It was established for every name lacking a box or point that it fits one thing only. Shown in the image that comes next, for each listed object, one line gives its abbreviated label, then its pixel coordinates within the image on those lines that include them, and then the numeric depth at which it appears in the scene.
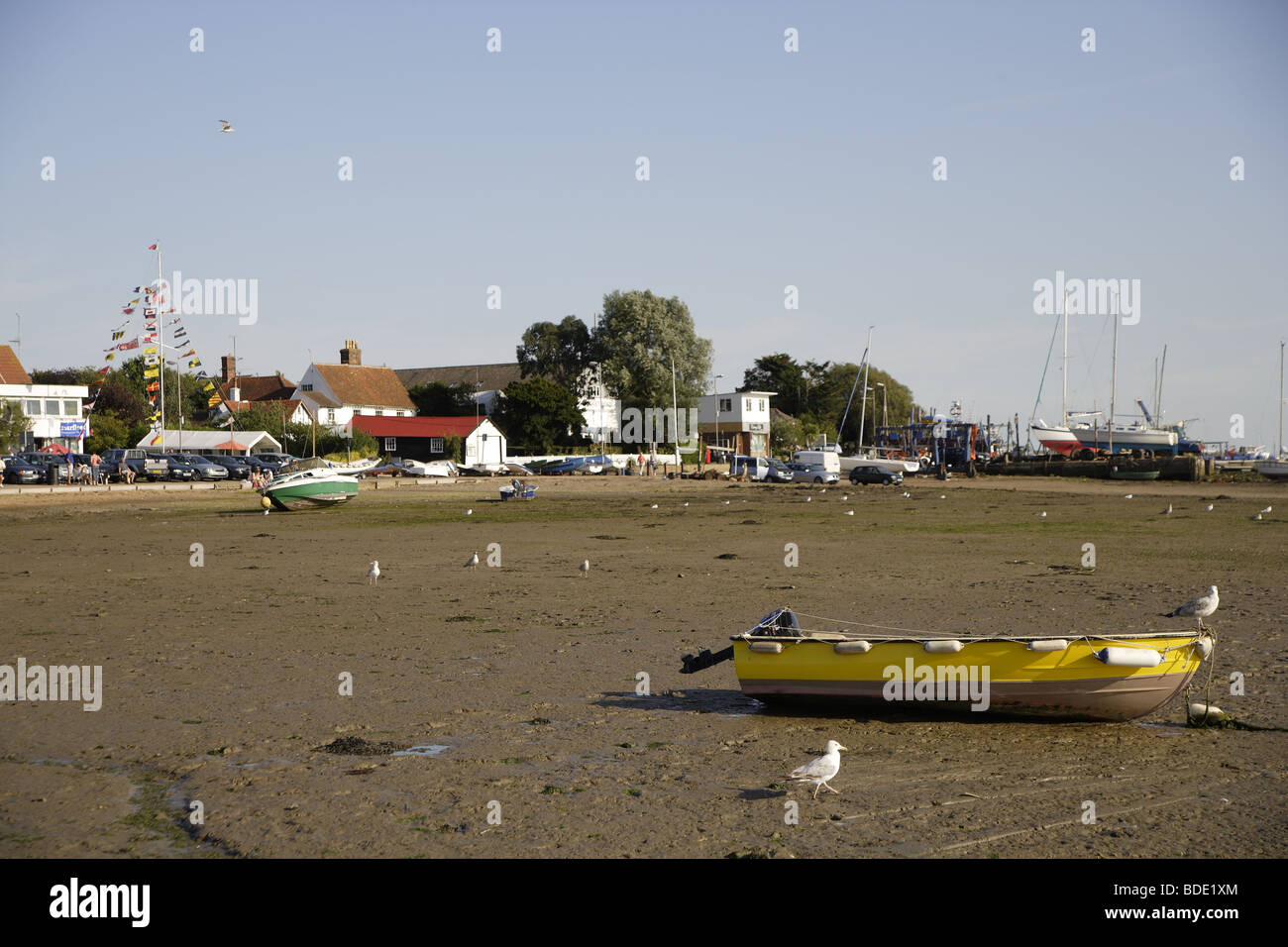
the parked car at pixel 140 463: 60.88
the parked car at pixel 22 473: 55.00
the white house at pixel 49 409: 78.69
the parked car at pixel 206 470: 62.59
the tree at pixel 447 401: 105.78
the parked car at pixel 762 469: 69.62
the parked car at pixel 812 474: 68.00
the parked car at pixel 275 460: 67.24
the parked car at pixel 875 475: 66.69
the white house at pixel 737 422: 110.88
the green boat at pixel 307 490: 40.03
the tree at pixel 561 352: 100.25
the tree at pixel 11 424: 67.56
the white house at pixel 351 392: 102.71
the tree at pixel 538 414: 91.25
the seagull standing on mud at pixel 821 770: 8.45
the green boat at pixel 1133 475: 69.62
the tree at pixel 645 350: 95.56
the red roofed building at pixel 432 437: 87.56
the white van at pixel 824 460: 68.75
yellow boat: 10.12
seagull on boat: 12.81
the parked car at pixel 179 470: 61.22
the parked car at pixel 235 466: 64.44
